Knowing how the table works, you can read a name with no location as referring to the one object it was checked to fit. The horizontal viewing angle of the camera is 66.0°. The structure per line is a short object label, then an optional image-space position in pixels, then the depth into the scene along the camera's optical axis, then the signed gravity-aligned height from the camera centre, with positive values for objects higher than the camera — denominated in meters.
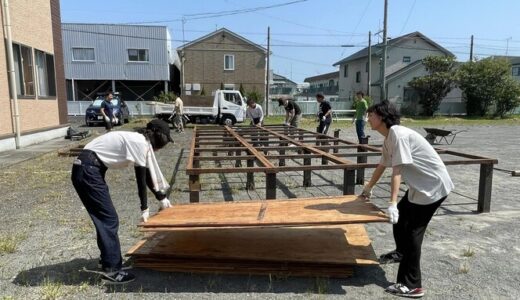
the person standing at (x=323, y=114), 11.15 -0.55
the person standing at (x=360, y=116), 11.38 -0.61
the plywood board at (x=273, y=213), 3.24 -1.04
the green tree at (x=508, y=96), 30.14 -0.12
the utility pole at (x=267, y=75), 30.55 +1.48
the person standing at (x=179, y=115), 19.19 -0.99
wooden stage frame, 4.76 -0.91
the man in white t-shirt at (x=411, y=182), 3.09 -0.68
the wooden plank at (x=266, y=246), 3.52 -1.41
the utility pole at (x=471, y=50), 40.42 +4.49
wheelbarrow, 13.10 -1.28
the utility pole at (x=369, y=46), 34.62 +4.18
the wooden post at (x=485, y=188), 5.45 -1.26
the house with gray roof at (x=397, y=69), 35.20 +2.47
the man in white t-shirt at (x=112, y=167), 3.21 -0.62
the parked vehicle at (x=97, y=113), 21.09 -0.97
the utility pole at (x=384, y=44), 26.92 +3.39
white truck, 21.53 -0.79
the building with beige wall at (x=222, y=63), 34.66 +2.73
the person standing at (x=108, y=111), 12.71 -0.54
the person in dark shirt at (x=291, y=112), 12.23 -0.53
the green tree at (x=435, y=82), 30.39 +0.97
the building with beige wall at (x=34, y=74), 11.32 +0.67
